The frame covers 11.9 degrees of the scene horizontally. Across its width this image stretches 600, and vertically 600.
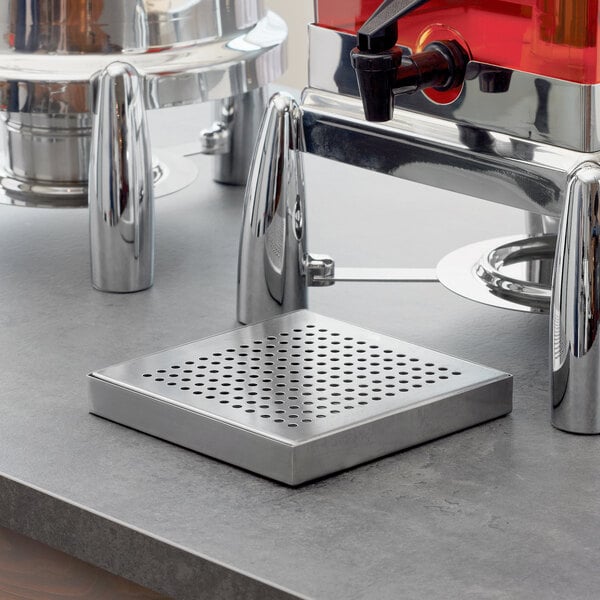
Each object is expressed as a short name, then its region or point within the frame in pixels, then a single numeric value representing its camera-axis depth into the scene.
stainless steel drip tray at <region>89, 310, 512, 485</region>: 1.52
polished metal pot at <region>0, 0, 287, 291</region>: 1.76
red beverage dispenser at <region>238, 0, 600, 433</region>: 1.55
